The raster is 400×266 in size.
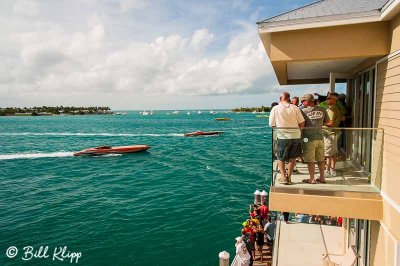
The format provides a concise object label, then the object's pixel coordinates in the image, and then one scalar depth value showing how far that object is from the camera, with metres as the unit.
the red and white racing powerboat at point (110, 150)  46.56
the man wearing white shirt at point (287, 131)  7.12
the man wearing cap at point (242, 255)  10.94
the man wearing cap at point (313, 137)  7.02
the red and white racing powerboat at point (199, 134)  76.56
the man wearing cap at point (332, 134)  7.10
